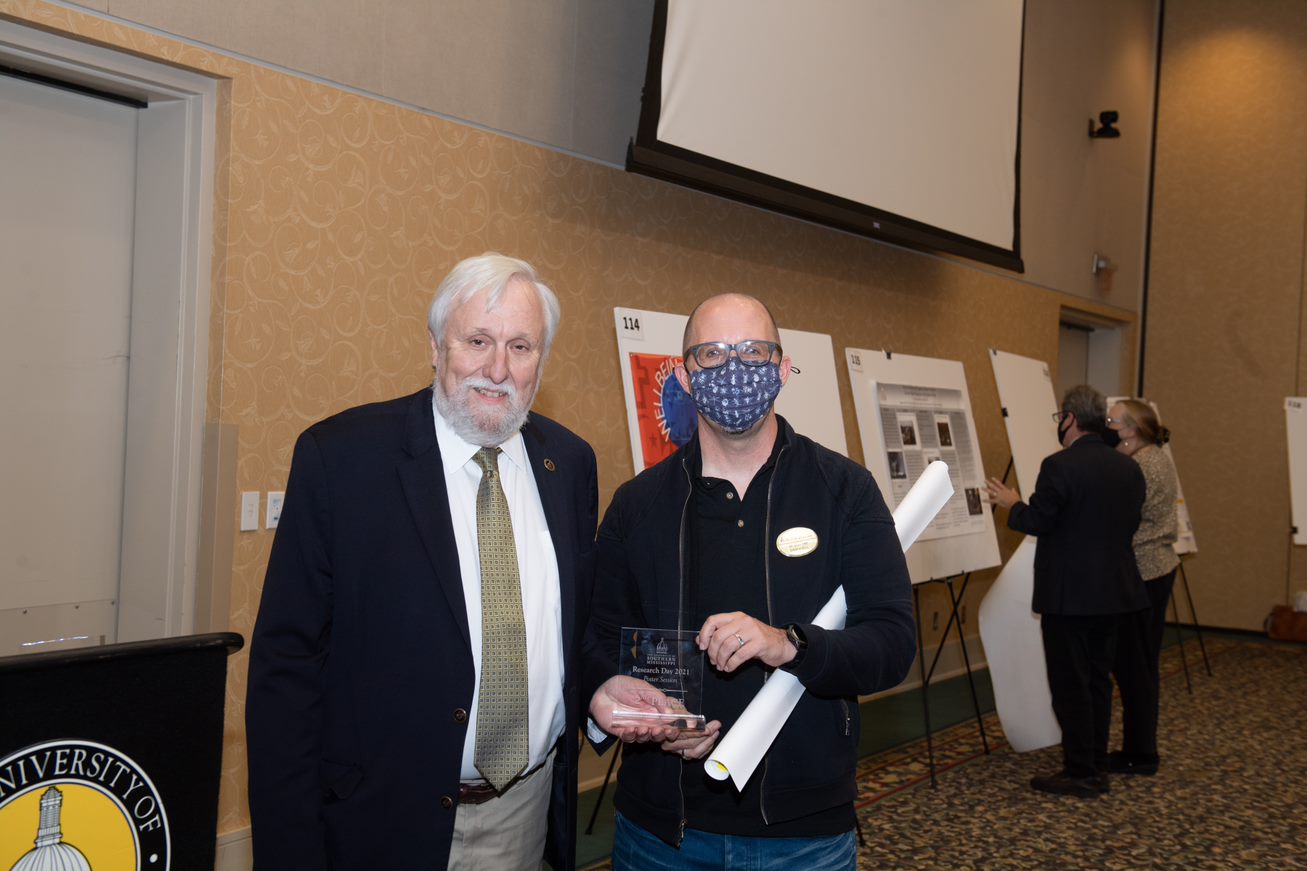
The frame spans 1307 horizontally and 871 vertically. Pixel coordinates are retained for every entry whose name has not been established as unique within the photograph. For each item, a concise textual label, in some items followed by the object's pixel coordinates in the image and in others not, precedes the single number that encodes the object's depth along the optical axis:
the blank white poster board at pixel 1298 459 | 6.59
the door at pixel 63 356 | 2.89
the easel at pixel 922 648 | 4.45
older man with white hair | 1.61
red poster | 3.76
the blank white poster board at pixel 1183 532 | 7.46
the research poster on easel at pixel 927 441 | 4.82
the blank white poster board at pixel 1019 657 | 4.99
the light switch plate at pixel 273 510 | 3.17
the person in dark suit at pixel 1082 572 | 4.42
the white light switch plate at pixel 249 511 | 3.11
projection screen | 4.09
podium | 1.26
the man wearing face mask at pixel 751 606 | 1.74
